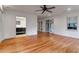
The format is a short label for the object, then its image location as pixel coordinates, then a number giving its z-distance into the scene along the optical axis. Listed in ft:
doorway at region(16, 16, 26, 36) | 13.52
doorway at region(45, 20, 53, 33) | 16.66
